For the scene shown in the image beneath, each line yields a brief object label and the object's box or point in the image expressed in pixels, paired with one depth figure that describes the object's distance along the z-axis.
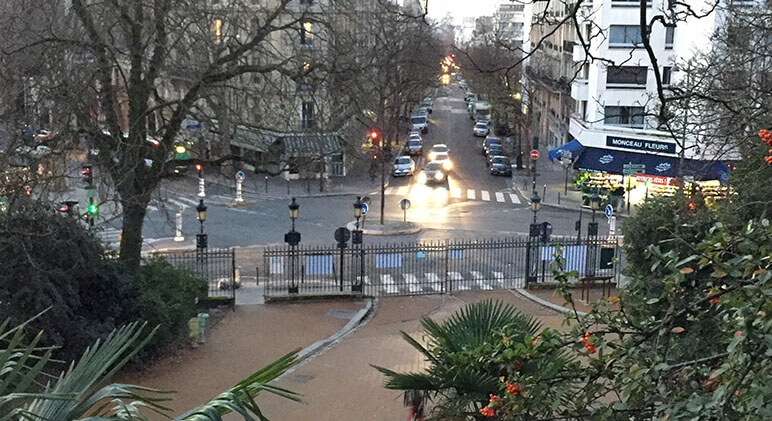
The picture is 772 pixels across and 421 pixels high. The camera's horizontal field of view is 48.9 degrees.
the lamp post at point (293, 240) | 21.09
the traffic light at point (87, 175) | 21.33
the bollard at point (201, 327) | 17.02
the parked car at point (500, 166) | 48.53
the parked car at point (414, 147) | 55.72
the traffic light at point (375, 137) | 39.19
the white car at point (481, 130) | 66.50
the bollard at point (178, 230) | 30.39
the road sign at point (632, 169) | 34.15
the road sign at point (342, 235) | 22.00
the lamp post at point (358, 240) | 21.03
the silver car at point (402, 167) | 47.19
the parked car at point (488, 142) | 56.50
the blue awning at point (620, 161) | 38.41
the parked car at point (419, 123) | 67.01
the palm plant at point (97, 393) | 4.46
